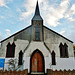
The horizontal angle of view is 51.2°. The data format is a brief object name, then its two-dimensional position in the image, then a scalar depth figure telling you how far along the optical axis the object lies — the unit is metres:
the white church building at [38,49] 12.34
